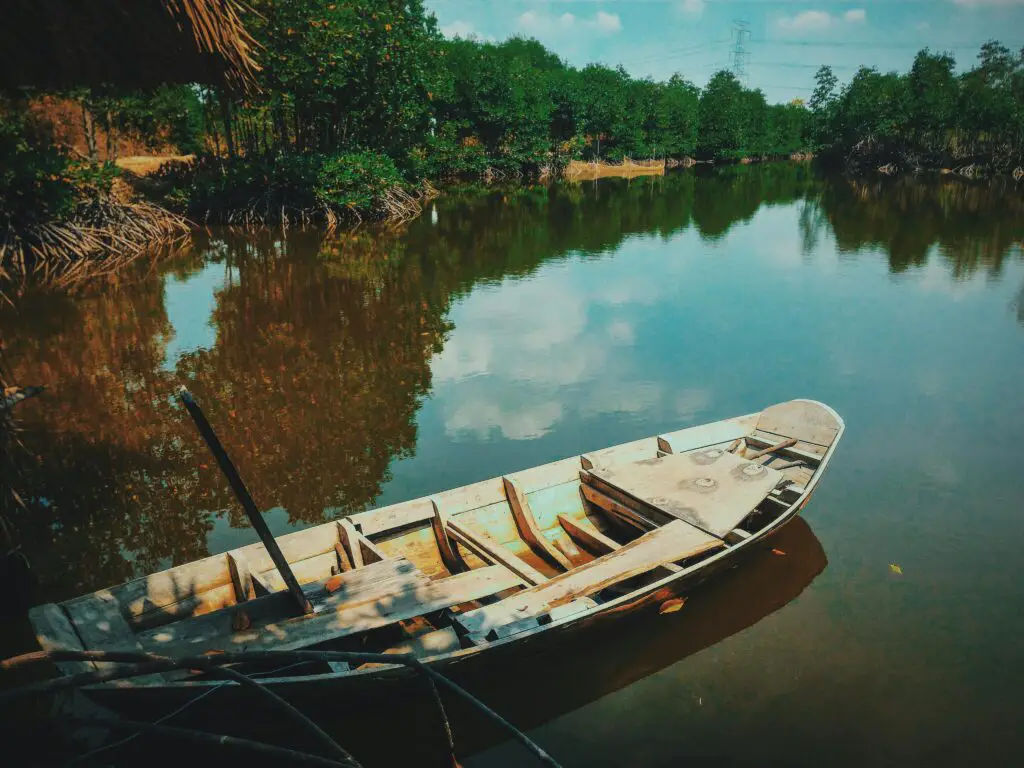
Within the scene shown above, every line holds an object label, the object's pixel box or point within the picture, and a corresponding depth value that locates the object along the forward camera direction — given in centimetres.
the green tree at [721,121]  6769
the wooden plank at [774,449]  788
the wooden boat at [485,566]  476
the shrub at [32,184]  1659
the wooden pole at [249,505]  465
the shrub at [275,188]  2459
